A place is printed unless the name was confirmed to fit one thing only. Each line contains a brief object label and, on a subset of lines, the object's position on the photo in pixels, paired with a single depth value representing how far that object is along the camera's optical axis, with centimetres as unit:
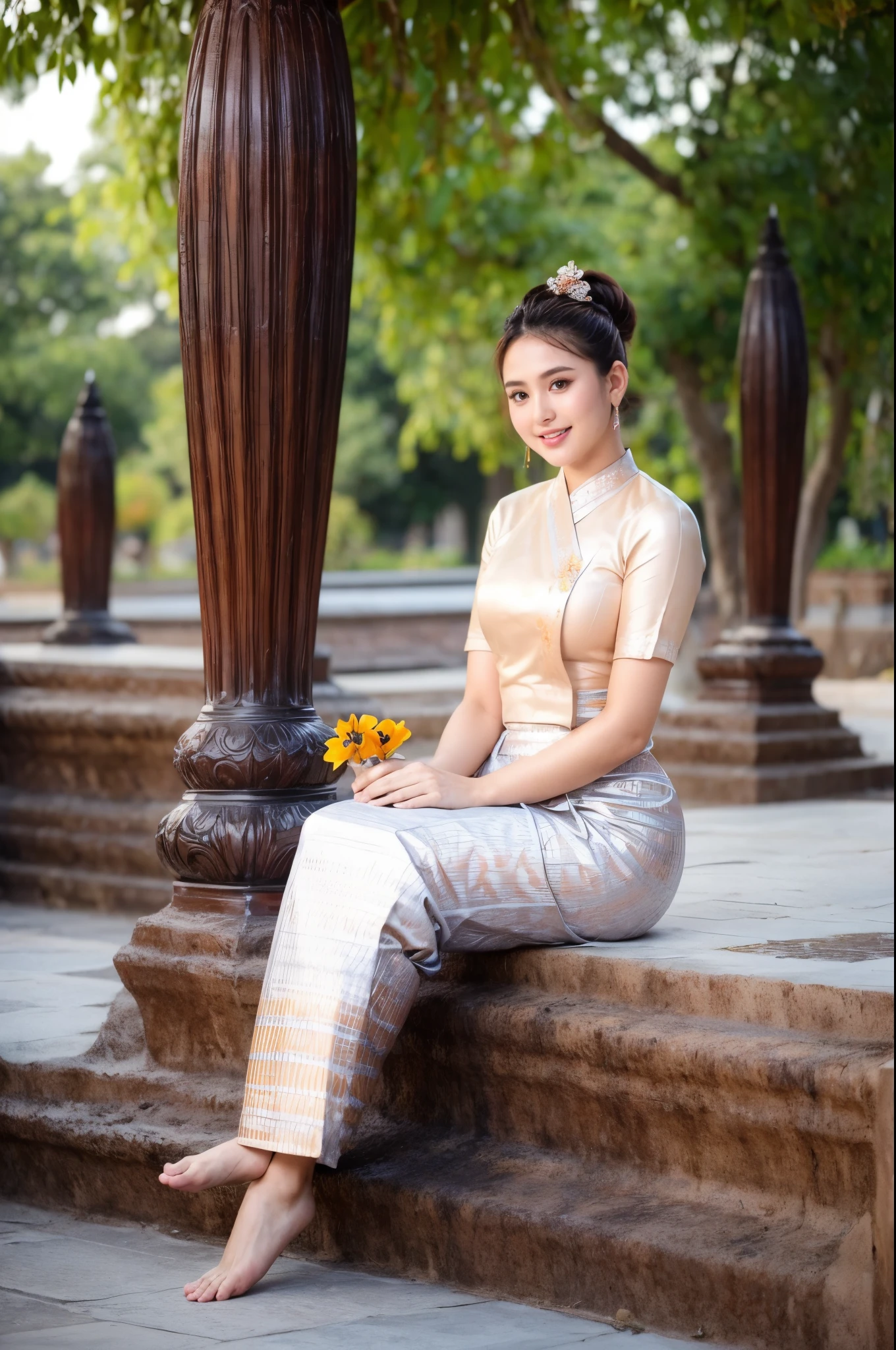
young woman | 297
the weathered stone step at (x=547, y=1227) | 267
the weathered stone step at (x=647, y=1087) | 274
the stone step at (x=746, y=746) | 707
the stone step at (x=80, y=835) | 653
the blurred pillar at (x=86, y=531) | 865
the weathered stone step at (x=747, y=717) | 715
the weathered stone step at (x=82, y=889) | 643
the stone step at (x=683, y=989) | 283
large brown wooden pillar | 363
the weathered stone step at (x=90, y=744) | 649
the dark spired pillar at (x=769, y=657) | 711
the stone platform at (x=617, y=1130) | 272
